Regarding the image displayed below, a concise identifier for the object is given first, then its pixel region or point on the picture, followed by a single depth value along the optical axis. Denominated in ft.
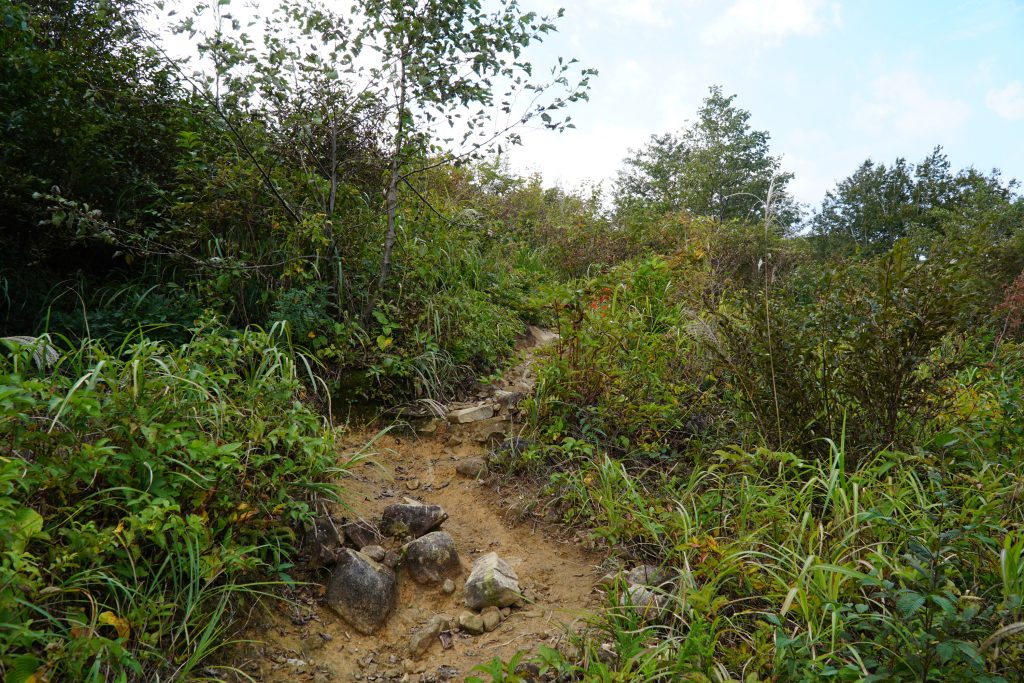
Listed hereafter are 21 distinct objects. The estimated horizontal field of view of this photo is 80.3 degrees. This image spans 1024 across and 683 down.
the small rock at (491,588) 9.79
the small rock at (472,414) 15.10
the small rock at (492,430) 14.40
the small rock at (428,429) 15.05
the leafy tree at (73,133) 13.38
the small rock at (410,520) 11.10
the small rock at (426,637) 8.96
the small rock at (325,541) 9.81
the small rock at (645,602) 8.48
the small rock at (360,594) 9.38
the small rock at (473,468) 13.42
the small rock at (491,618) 9.48
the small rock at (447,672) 8.48
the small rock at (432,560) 10.34
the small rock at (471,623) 9.43
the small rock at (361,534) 10.57
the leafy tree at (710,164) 73.05
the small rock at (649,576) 9.18
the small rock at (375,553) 10.36
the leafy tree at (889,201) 72.18
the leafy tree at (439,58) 14.73
